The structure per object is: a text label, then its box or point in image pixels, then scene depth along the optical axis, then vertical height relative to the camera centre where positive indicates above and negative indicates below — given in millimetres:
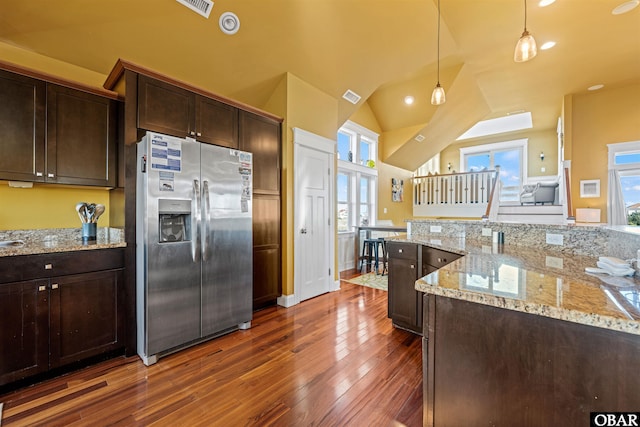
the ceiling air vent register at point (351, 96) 4358 +1922
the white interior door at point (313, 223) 3721 -124
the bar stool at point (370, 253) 5434 -802
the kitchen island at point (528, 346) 874 -488
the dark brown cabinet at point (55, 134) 2076 +666
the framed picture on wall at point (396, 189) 7351 +675
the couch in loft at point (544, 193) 6215 +481
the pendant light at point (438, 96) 3006 +1310
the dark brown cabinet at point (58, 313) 1859 -739
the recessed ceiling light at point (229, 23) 2802 +2005
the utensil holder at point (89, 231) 2498 -156
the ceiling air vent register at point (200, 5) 2551 +1989
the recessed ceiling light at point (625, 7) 3241 +2510
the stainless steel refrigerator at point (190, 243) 2223 -262
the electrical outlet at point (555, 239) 2117 -198
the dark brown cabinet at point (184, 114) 2430 +990
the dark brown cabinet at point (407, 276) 2688 -652
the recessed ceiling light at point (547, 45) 4047 +2533
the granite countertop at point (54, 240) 1954 -233
